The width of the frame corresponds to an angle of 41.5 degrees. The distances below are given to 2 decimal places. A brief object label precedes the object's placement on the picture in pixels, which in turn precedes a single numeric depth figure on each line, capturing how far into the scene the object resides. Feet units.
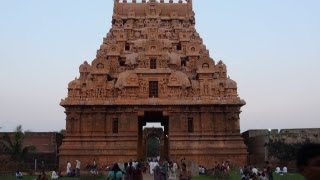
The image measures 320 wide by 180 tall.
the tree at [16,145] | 121.39
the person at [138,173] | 47.09
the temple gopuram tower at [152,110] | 115.96
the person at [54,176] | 88.43
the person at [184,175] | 47.29
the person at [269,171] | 59.06
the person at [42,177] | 51.71
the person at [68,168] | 99.55
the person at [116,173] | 49.26
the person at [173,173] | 82.35
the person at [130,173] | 47.15
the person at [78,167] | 99.82
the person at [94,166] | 106.80
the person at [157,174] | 58.35
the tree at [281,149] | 115.34
